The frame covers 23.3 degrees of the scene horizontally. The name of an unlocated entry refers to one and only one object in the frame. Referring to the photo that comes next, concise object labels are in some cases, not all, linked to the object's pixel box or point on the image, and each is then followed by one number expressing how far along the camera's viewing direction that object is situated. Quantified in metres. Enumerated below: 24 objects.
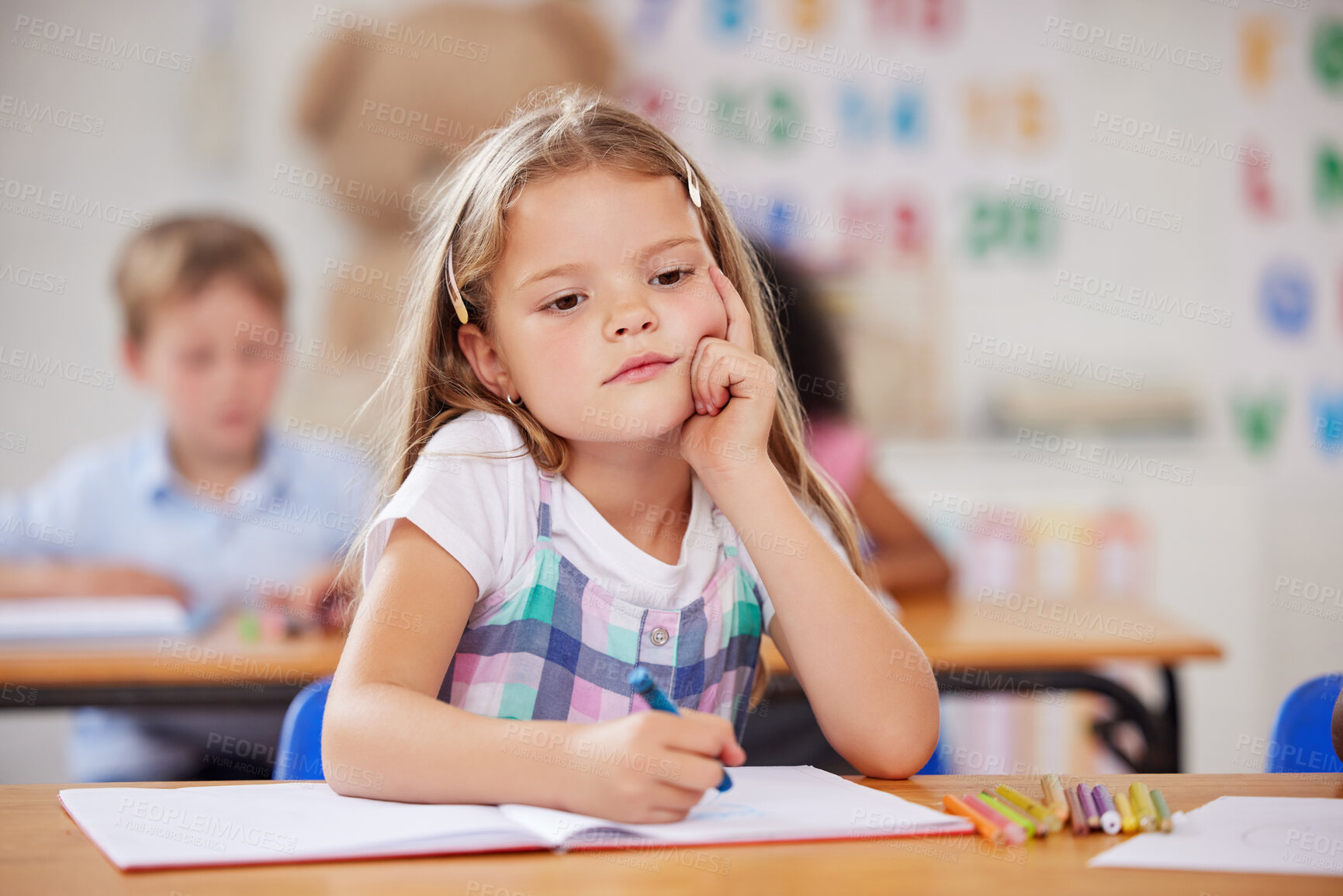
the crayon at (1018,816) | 1.55
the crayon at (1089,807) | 1.56
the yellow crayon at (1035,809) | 1.56
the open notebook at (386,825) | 1.52
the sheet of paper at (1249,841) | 1.51
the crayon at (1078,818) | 1.55
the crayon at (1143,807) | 1.56
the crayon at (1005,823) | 1.55
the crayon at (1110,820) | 1.56
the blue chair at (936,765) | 1.99
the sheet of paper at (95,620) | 2.26
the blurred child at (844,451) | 2.73
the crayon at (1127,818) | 1.56
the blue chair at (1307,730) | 1.78
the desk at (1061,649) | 2.23
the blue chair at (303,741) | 1.77
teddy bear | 4.05
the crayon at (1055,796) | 1.56
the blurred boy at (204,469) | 3.06
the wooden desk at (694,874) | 1.49
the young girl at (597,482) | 1.69
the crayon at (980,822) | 1.55
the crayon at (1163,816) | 1.55
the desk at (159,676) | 2.15
